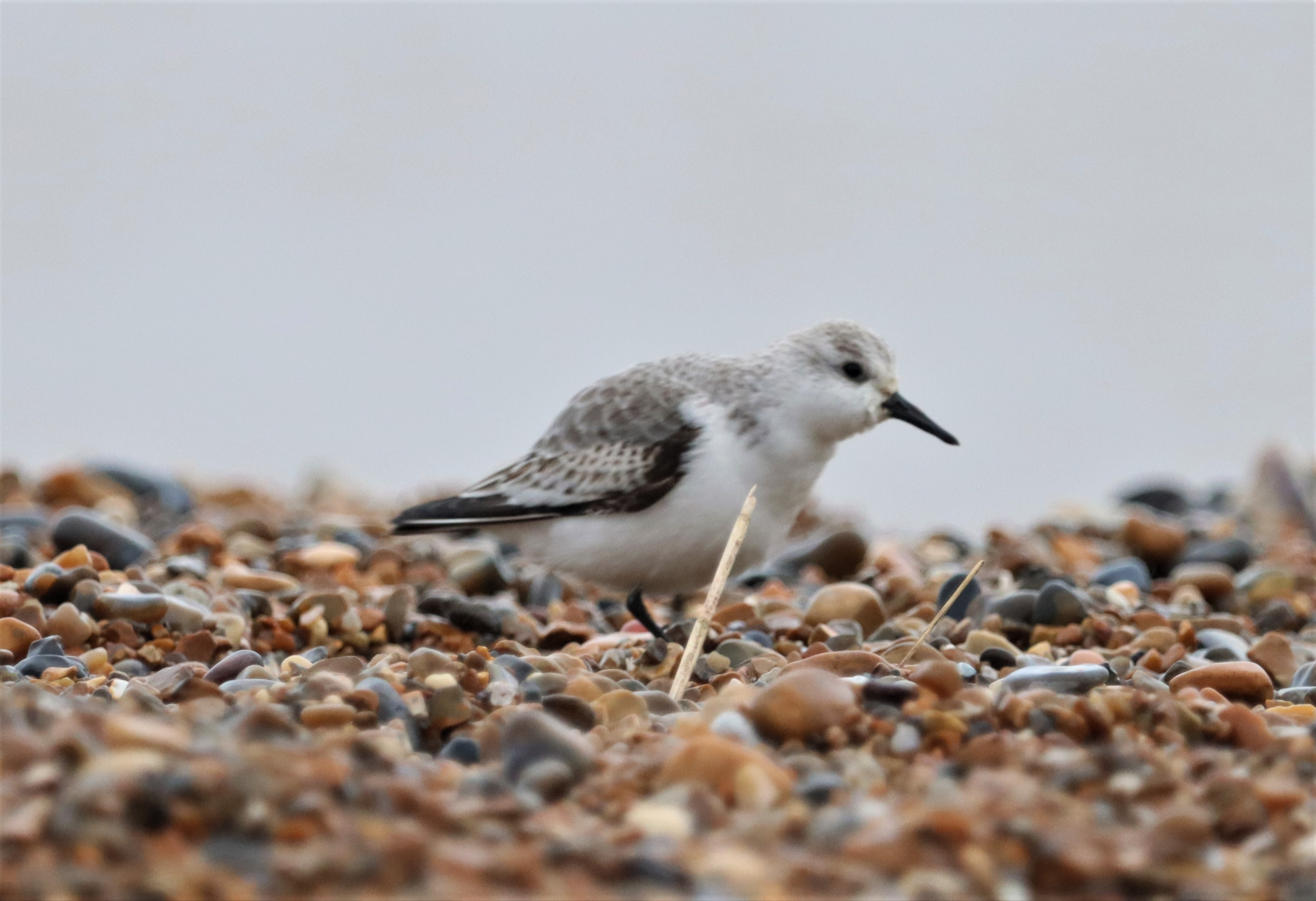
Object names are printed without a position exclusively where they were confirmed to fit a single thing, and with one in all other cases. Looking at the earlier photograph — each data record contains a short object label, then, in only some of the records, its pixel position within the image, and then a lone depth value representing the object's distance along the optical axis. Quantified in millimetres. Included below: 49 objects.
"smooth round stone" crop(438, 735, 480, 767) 6312
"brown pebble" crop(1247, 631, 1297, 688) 8859
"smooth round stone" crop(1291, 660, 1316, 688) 8422
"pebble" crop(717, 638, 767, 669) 9047
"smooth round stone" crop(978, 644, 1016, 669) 8602
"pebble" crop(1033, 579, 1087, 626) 9914
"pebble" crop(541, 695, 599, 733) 6824
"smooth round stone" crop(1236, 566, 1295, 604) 11953
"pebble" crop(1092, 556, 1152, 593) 12211
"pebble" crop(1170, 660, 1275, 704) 7781
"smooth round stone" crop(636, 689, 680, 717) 7160
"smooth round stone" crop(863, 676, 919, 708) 6359
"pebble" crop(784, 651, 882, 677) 7703
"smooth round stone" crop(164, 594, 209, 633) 9414
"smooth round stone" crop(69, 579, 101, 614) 9523
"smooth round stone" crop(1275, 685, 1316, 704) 7984
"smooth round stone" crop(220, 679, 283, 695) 7344
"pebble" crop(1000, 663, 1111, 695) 7430
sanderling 10070
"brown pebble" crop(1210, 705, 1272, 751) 6211
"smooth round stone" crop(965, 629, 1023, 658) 8984
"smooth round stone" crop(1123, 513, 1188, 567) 13875
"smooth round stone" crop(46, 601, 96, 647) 8992
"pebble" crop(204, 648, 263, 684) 8102
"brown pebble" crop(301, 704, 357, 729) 6473
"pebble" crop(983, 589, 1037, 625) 10125
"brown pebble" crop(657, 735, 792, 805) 5449
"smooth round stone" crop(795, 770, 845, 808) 5437
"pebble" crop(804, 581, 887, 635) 10172
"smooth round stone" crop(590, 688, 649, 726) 6977
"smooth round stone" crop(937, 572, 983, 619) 10297
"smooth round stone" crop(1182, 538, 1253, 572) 13539
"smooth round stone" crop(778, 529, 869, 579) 12977
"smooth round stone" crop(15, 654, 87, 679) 8172
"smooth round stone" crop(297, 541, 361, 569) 12219
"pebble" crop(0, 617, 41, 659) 8578
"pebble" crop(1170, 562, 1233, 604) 11945
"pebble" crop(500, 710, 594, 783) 5676
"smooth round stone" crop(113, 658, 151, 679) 8594
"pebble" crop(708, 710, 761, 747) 6035
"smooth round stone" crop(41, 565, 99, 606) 9820
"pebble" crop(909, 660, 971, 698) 6398
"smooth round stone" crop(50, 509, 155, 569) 11672
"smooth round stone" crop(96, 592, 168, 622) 9344
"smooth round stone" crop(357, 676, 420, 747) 6770
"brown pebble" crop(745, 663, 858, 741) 6082
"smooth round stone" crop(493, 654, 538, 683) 8086
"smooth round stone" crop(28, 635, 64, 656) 8508
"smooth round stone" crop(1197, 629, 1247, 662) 9195
